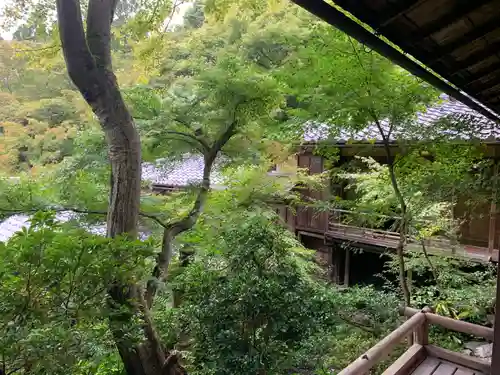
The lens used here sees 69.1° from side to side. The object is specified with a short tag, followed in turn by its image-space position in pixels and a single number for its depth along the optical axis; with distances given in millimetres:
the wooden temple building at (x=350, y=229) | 7289
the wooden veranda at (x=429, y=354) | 3449
